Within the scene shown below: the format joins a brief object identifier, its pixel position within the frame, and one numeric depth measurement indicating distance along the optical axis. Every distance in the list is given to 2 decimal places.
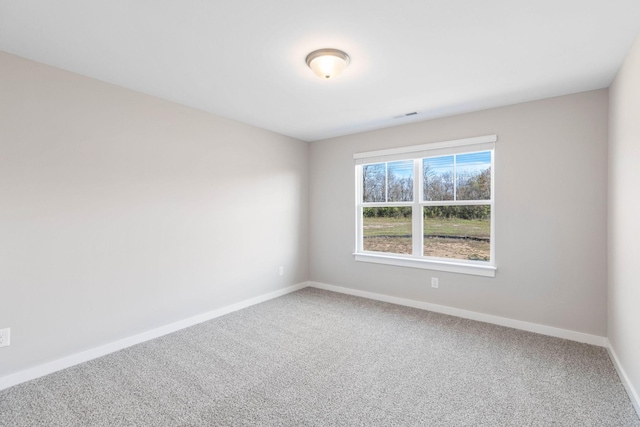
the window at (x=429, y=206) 3.51
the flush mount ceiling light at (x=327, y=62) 2.15
